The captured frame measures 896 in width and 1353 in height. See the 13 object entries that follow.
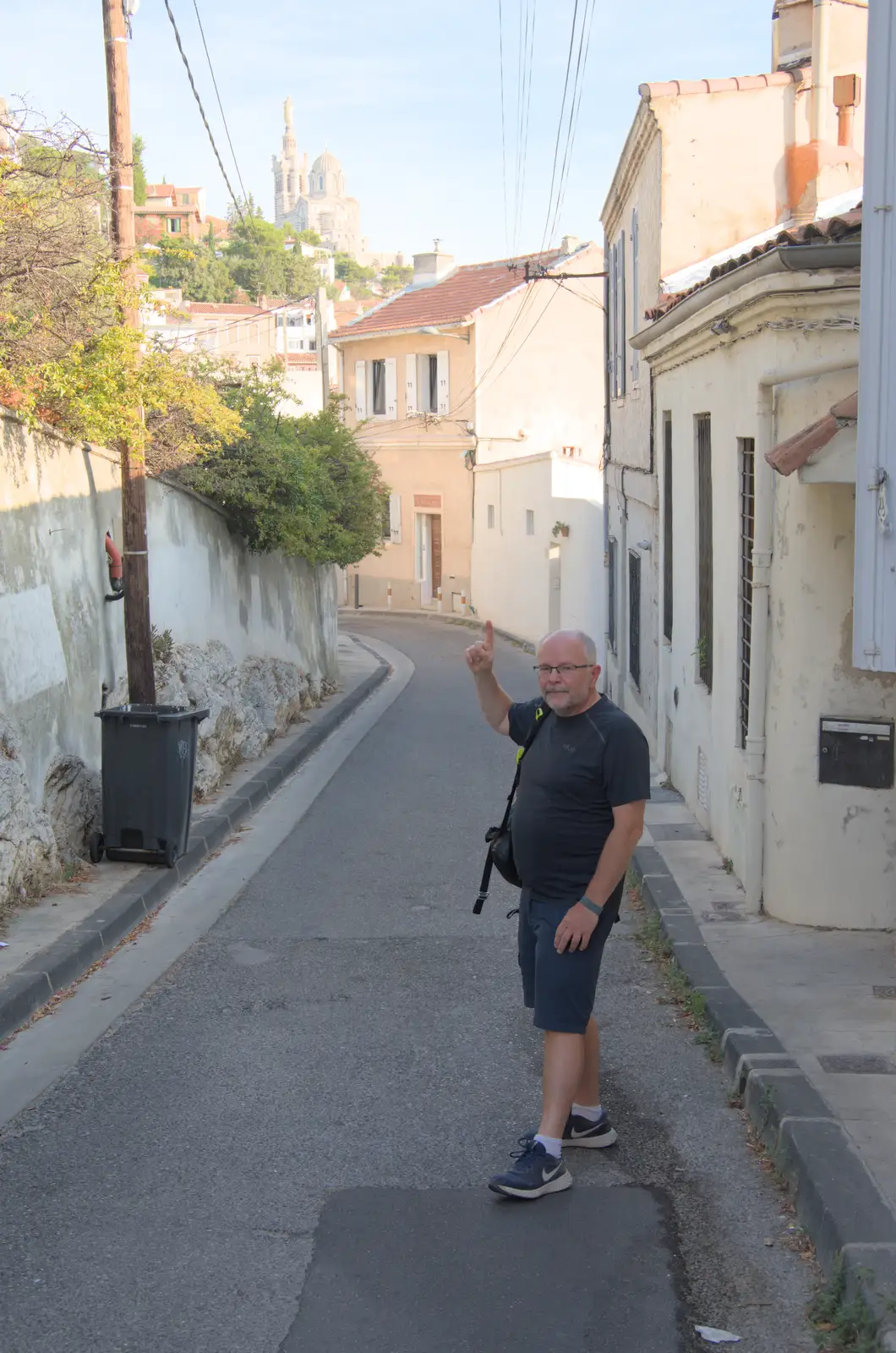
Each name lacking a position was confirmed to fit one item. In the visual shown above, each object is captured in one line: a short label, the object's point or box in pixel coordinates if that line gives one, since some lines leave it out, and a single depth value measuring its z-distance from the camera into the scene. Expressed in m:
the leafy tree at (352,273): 156.50
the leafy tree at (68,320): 8.91
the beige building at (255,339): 48.31
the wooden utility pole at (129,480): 9.88
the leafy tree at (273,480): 13.52
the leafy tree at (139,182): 60.31
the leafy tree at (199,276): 68.88
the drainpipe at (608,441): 18.34
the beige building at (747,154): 12.20
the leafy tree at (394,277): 147.04
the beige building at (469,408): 33.81
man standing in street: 4.46
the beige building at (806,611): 6.68
